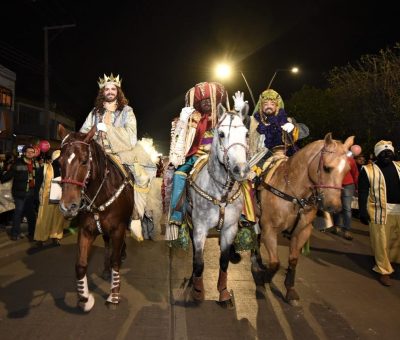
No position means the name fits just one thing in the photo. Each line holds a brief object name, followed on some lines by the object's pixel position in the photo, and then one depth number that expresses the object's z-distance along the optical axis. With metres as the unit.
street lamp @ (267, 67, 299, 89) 19.77
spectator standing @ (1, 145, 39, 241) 9.20
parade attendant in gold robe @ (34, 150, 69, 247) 8.55
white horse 4.69
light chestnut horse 5.10
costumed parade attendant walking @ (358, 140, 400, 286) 6.51
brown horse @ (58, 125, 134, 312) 4.31
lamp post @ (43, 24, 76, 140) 18.20
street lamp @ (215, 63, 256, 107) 17.82
